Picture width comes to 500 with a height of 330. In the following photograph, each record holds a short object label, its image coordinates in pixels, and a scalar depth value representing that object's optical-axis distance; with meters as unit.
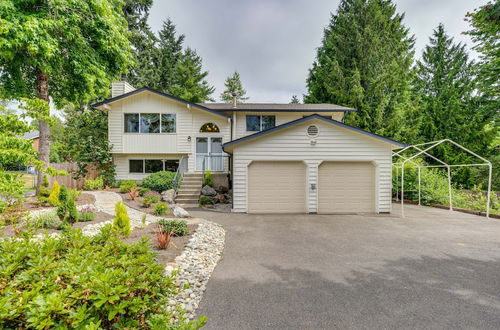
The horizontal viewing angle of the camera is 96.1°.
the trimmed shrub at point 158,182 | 11.90
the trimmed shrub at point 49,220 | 6.10
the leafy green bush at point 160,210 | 8.55
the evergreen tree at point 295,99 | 44.47
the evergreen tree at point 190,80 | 25.17
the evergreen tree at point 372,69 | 18.09
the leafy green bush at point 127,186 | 11.70
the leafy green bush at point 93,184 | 12.58
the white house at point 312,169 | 9.54
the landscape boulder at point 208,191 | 11.65
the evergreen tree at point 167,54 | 25.73
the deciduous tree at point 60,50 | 9.11
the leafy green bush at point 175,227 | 5.80
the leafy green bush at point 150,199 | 9.56
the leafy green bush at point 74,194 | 9.26
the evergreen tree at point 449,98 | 18.03
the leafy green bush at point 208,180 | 12.44
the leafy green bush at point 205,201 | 10.77
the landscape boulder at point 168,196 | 10.67
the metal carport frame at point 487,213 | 8.58
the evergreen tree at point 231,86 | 35.28
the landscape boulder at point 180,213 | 8.28
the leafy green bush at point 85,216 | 6.98
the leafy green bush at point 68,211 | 6.65
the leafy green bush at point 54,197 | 8.54
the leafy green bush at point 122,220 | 5.33
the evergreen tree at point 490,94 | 13.45
